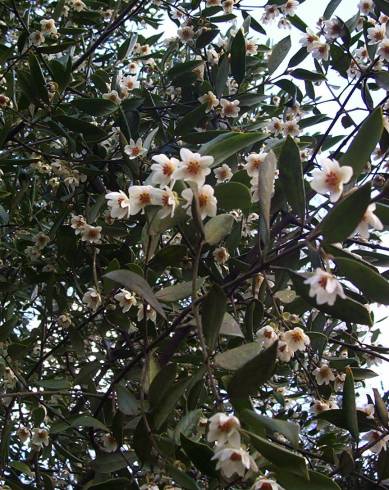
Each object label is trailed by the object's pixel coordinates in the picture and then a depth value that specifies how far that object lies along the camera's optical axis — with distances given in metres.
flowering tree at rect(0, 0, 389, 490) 0.41
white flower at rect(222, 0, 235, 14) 0.88
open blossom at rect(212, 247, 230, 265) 0.63
